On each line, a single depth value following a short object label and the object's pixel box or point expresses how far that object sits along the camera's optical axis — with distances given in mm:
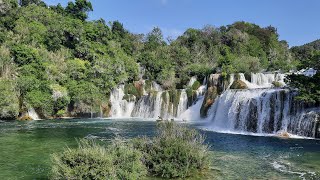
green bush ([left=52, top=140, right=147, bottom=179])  8987
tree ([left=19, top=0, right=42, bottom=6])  68954
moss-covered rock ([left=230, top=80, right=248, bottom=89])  33567
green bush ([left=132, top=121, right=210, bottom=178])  10876
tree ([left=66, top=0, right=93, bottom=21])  64819
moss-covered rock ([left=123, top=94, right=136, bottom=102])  45594
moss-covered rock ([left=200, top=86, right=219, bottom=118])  35786
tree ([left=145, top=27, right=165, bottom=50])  71434
